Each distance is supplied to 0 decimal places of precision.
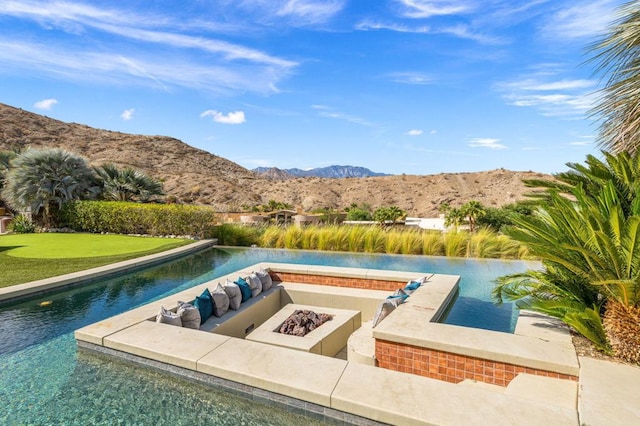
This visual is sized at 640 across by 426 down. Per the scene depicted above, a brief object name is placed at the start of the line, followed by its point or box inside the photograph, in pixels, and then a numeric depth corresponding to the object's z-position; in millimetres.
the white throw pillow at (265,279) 5806
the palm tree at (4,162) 17219
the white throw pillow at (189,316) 4074
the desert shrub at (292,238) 11023
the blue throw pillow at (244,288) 5191
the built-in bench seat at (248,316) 4395
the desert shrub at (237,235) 12109
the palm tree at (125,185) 16219
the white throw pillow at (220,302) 4574
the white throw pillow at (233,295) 4871
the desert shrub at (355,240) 10406
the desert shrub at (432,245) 9703
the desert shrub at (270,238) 11461
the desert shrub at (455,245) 9469
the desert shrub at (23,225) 13891
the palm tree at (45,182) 14086
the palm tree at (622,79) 3785
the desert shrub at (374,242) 10289
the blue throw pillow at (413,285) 5168
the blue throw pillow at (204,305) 4344
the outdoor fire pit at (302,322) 4531
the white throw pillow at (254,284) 5441
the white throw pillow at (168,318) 3918
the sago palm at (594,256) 2660
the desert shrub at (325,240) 10680
